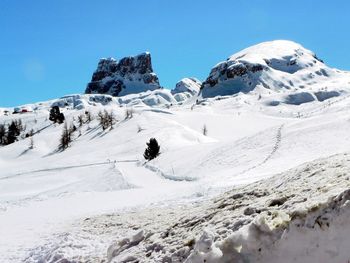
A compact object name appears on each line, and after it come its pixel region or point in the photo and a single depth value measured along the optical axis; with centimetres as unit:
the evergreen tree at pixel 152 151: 6050
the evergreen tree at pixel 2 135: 12868
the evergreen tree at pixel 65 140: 9912
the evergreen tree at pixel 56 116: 13325
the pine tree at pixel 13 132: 12728
